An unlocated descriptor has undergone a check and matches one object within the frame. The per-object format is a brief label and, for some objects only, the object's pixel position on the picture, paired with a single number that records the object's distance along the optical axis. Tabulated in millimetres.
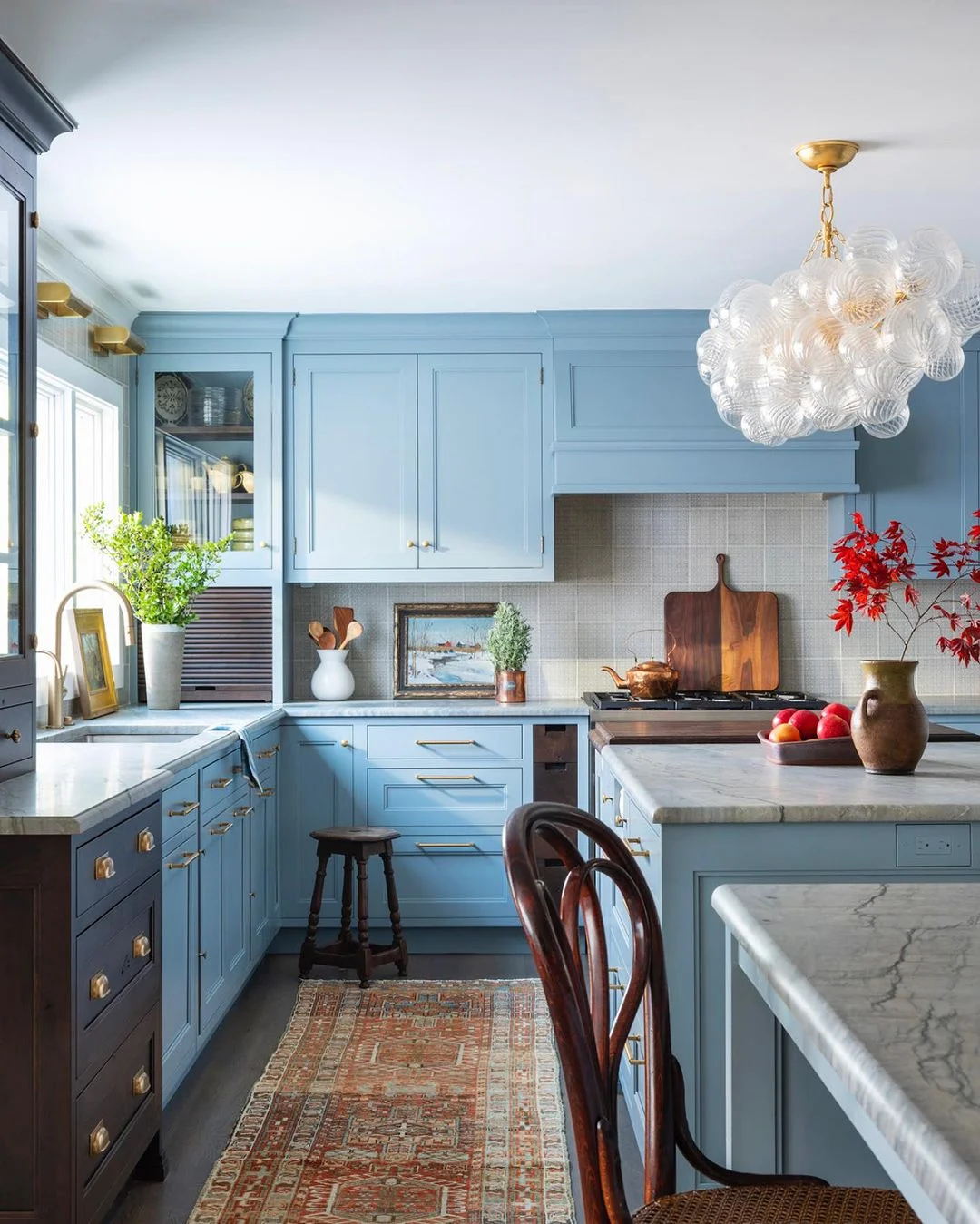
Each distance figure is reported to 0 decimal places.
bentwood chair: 1072
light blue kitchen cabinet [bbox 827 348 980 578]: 4539
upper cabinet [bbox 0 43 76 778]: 2432
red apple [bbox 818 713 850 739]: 2654
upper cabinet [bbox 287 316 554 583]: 4477
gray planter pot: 4125
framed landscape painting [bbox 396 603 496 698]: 4809
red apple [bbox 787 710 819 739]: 2686
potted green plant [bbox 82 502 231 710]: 3957
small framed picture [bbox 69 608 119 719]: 3809
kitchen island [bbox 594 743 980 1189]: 2104
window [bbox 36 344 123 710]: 3848
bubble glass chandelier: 2539
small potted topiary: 4555
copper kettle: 4398
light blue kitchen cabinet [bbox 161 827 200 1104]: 2727
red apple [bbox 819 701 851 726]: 2742
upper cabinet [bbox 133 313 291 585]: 4438
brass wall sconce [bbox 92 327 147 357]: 4051
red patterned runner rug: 2402
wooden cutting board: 4785
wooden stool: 3754
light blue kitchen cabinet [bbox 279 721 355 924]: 4297
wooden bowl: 2607
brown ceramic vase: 2400
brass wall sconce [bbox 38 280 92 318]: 3395
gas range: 4285
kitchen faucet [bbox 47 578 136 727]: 3463
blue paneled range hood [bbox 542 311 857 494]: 4445
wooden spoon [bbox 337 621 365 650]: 4641
